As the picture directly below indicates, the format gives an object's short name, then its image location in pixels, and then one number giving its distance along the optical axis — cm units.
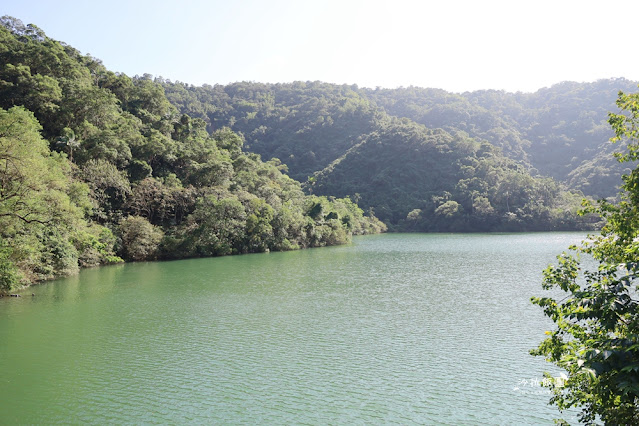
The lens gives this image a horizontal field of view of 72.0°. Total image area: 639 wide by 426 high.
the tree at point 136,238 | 3988
